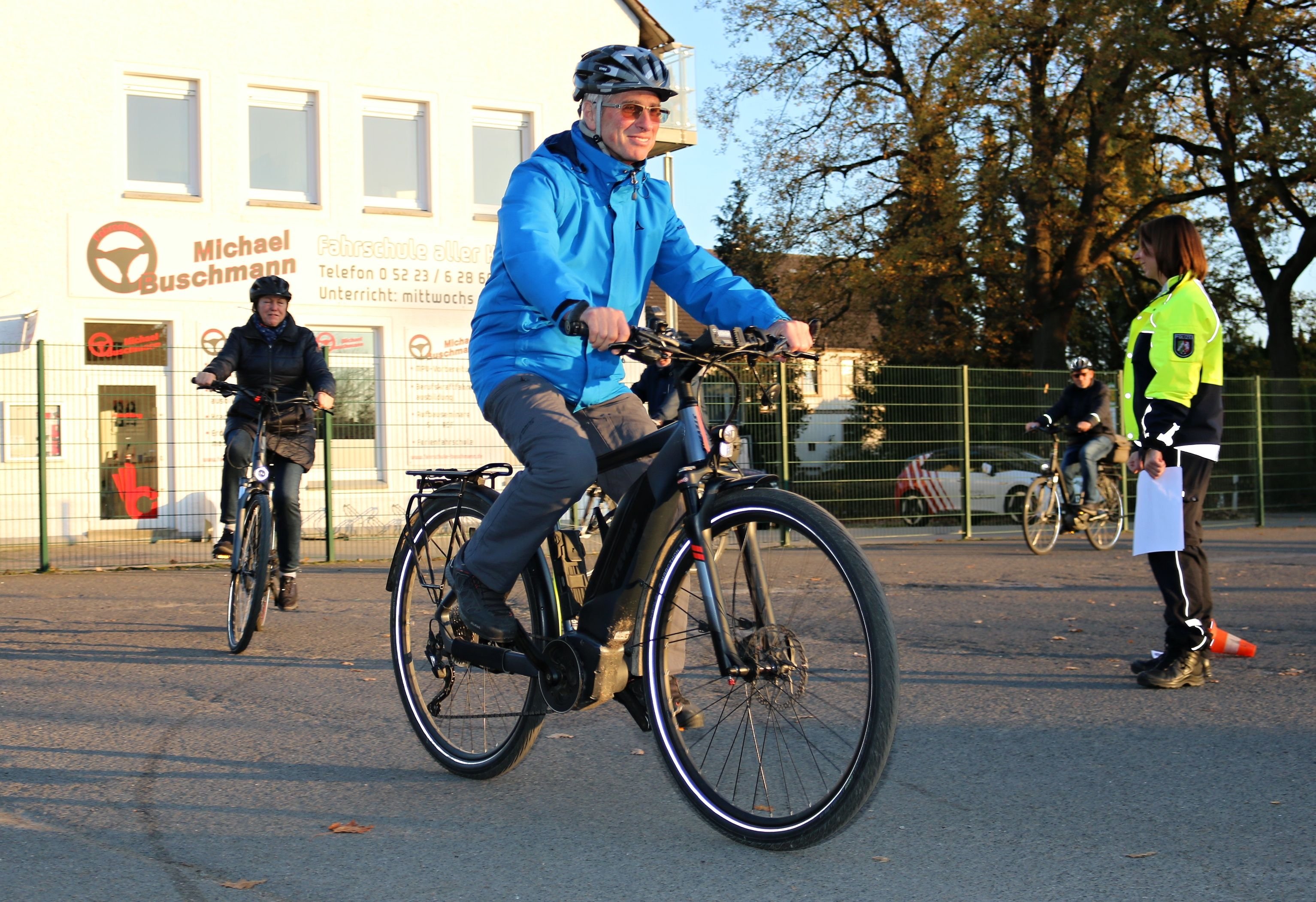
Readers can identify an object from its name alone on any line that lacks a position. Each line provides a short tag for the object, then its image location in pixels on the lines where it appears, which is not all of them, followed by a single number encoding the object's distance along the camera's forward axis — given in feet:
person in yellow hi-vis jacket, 19.29
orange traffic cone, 20.75
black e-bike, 10.55
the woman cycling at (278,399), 25.13
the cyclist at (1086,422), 47.85
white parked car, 52.03
